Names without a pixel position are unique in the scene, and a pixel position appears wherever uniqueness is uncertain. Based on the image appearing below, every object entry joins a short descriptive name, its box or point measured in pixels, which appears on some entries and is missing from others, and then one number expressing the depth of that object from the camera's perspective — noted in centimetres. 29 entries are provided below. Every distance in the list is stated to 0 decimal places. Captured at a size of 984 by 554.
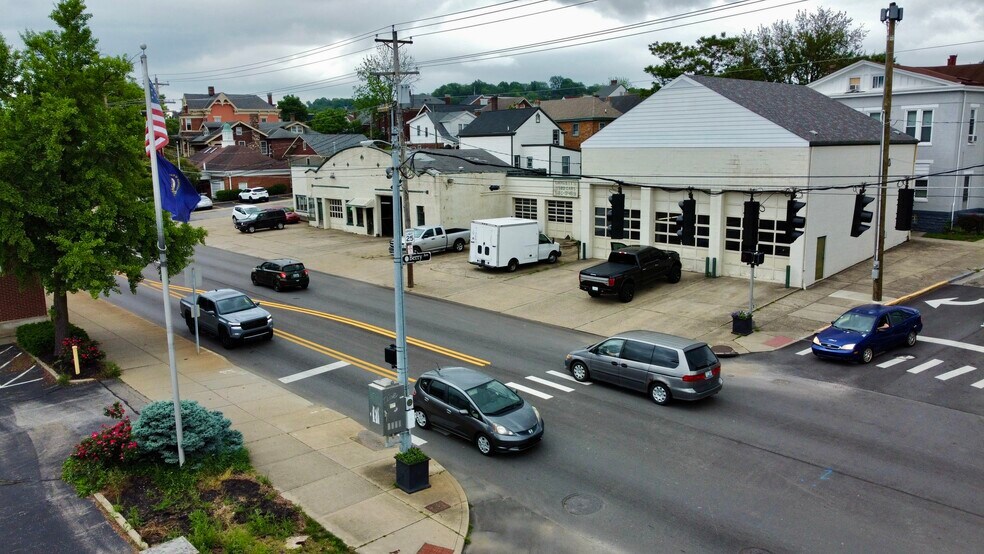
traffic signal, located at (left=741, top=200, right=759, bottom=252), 2153
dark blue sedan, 2089
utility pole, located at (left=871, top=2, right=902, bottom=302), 2455
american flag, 1441
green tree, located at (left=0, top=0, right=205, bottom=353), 1975
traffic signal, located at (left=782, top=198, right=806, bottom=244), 2086
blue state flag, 1497
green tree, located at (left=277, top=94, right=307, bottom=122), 13888
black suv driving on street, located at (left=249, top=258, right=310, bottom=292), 3319
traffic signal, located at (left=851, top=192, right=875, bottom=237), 2066
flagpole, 1373
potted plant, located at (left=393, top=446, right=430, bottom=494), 1326
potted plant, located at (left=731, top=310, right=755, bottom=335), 2444
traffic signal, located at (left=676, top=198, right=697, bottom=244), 1984
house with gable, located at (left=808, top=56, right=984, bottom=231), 4194
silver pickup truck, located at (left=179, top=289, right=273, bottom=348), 2400
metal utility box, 1373
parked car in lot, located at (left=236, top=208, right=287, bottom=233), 5403
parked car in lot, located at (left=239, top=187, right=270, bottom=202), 7412
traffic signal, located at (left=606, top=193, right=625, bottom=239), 1938
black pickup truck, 2870
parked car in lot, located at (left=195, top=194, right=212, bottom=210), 7091
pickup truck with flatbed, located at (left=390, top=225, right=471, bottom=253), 4047
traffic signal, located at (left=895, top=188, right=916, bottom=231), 2086
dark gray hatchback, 1498
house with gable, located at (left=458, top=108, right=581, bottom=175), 6094
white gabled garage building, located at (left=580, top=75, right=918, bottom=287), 3005
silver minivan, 1753
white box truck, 3531
